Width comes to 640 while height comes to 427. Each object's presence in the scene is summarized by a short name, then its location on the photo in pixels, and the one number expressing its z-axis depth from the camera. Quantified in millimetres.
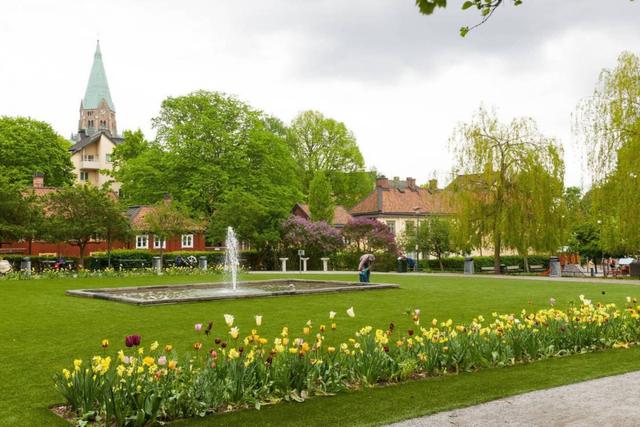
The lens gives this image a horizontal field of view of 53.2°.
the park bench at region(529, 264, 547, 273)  41944
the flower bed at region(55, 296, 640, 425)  5914
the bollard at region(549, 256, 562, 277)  34125
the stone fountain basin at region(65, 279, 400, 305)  17750
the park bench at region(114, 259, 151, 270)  41375
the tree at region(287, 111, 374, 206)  70188
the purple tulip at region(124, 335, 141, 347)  5793
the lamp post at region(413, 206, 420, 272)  45069
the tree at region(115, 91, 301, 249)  48500
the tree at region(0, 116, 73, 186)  56550
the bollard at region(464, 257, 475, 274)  37656
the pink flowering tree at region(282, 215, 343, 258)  45469
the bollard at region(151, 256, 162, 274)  34275
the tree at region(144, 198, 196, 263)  37781
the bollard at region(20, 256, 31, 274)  33097
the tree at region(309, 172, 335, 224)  55375
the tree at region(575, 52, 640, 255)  28000
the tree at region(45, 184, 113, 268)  33156
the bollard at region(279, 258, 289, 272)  42750
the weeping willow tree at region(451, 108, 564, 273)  34938
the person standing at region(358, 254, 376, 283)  25516
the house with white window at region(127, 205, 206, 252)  52922
